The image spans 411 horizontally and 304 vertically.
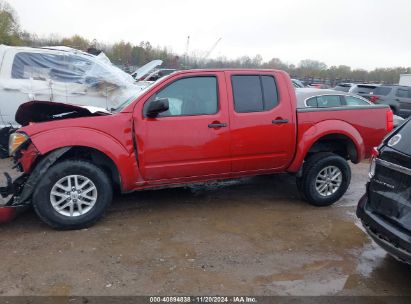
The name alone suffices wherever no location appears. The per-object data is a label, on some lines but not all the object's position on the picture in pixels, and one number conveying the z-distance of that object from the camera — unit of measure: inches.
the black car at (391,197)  129.9
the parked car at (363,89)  717.7
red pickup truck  173.6
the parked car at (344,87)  822.1
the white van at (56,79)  300.2
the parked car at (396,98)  677.3
